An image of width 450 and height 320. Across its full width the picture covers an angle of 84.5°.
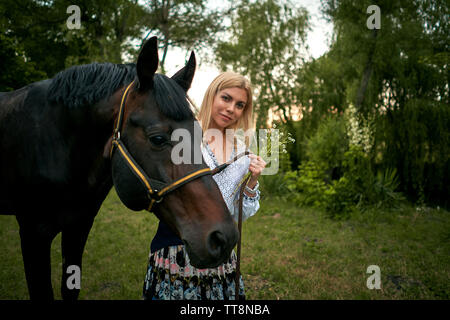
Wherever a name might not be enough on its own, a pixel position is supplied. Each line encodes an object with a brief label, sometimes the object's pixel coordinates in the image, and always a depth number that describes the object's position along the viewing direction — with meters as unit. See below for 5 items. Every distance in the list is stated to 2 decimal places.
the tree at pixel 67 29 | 8.92
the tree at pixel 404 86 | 7.34
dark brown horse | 1.32
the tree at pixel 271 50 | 11.62
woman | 1.82
